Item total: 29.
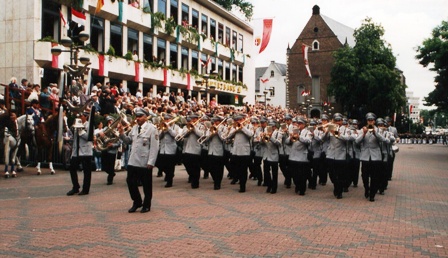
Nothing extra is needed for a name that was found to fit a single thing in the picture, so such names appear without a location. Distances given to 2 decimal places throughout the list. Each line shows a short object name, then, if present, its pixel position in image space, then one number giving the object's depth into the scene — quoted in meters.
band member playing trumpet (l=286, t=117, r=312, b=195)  12.77
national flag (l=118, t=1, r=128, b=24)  30.81
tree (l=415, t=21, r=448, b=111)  31.23
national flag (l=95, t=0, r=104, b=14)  23.88
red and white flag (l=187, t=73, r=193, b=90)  39.69
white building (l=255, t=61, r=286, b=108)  88.25
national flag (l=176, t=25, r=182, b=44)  37.94
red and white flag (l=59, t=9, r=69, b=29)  24.77
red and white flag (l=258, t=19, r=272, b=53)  34.72
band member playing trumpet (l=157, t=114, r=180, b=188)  14.02
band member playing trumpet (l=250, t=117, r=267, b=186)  13.69
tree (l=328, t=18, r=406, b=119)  56.34
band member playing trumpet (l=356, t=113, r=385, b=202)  12.16
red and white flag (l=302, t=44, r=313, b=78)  52.22
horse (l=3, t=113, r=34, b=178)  15.64
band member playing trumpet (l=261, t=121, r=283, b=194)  13.01
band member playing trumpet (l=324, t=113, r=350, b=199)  12.71
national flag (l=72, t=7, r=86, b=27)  21.32
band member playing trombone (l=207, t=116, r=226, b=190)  13.84
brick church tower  71.94
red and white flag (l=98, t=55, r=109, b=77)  28.67
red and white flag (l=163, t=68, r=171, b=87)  35.96
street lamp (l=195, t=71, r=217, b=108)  31.40
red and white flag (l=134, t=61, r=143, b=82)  32.41
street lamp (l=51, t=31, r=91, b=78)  15.59
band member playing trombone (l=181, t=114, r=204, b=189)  13.92
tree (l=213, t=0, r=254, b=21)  57.96
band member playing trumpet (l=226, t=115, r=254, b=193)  13.29
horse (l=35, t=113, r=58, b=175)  16.19
